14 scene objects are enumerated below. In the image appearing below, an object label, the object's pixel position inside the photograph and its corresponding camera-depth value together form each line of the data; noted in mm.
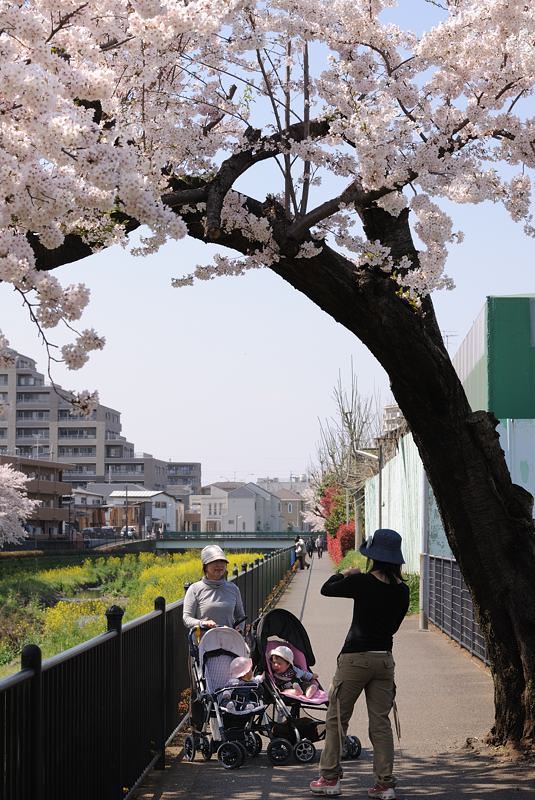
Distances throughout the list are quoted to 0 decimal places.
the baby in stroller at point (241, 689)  8742
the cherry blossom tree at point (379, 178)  7664
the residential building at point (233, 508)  168625
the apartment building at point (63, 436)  160375
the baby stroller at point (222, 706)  8711
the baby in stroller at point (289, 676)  9289
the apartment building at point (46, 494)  109875
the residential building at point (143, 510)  149125
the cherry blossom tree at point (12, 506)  70188
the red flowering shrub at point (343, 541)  54875
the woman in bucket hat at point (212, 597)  9586
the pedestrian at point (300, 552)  52844
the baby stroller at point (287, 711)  8898
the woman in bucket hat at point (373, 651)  7367
